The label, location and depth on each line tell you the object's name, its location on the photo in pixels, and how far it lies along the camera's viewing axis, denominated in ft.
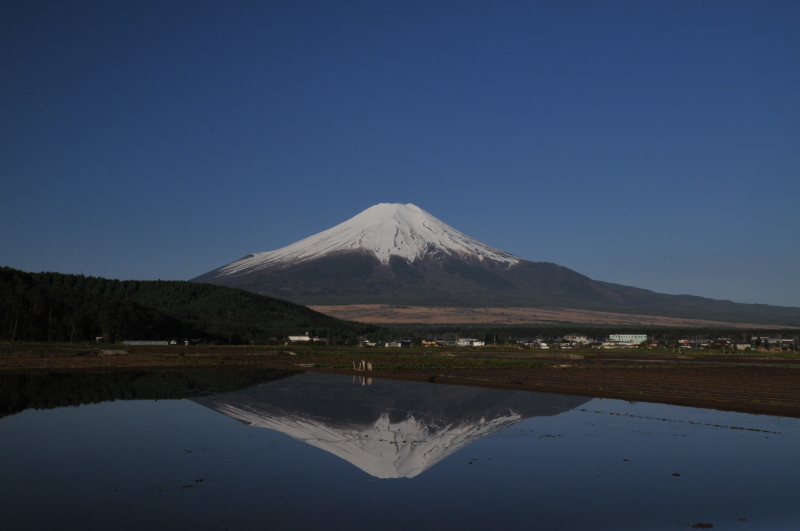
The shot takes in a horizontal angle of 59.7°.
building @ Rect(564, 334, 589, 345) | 476.21
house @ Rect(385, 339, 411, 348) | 410.72
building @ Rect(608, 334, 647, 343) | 519.19
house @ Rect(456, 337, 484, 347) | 411.66
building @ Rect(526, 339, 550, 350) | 381.97
